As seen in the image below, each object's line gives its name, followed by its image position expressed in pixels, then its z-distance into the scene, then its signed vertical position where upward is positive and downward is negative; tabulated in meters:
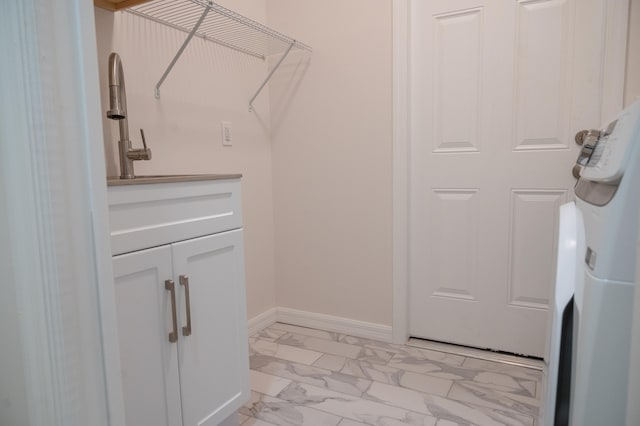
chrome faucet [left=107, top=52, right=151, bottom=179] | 1.32 +0.15
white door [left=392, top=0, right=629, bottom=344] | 1.59 +0.22
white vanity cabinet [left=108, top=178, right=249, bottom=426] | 1.04 -0.39
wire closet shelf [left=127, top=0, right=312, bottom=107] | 1.56 +0.59
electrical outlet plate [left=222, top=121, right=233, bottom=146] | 1.99 +0.13
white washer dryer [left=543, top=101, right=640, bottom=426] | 0.50 -0.17
